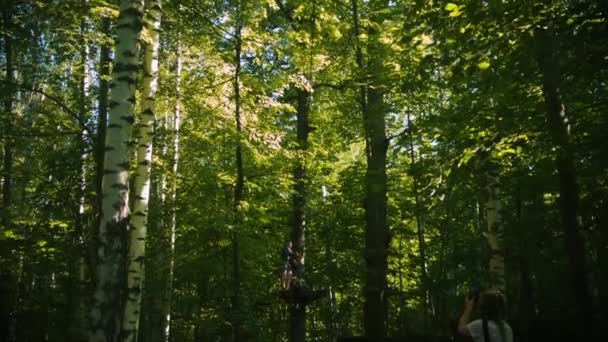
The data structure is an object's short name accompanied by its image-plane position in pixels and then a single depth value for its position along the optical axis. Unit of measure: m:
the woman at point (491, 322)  3.89
